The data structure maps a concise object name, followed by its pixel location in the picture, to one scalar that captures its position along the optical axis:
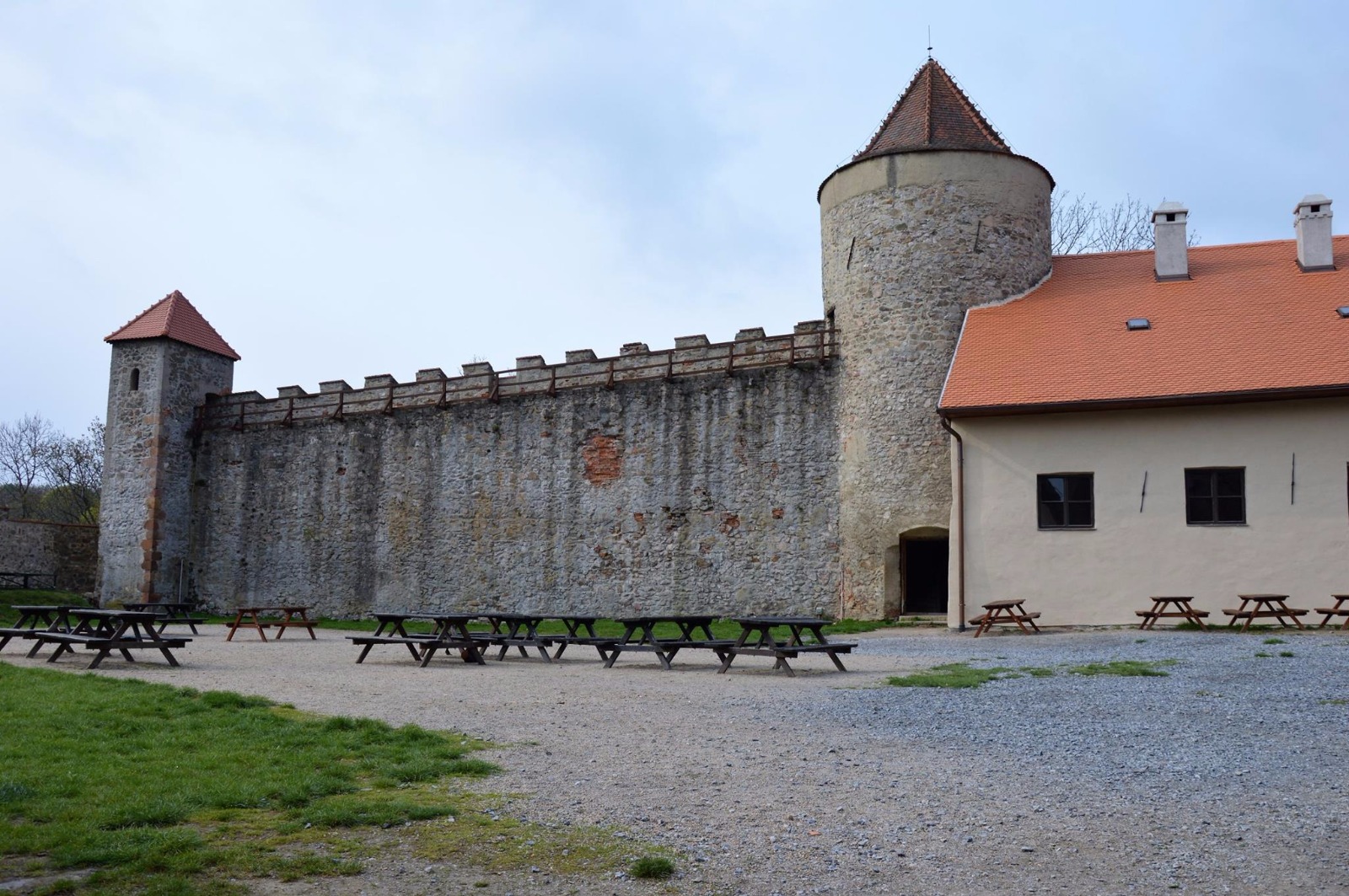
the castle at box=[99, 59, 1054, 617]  20.88
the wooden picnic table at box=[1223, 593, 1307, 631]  14.98
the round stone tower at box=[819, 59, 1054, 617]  20.45
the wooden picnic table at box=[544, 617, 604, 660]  13.36
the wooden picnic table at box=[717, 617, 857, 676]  11.67
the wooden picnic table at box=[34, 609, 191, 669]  12.48
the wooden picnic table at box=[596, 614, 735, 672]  12.66
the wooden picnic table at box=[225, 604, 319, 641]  18.19
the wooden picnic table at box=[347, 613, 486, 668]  13.32
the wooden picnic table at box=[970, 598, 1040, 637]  16.38
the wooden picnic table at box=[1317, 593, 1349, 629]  14.85
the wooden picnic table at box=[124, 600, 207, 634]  17.11
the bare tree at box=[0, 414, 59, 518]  55.12
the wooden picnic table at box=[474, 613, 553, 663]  14.16
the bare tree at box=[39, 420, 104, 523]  51.03
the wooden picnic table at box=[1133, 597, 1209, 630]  15.97
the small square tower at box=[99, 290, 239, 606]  27.81
